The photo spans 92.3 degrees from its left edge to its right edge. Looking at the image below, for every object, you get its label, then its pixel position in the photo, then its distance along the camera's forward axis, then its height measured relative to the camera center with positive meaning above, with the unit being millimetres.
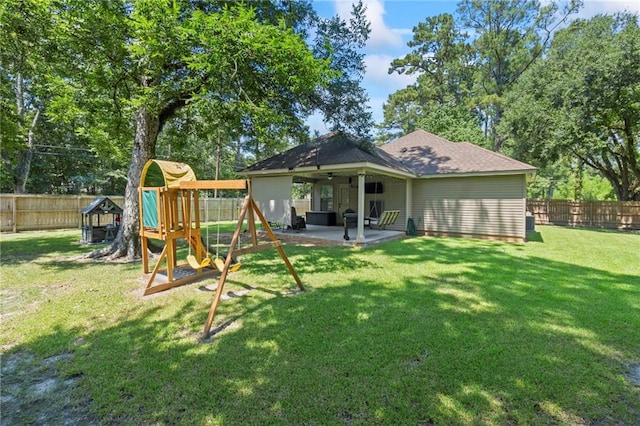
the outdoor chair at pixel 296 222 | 11708 -586
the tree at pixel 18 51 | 5410 +3283
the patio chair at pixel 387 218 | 10906 -416
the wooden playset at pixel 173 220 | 4457 -204
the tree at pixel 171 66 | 5203 +2781
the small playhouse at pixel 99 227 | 9547 -584
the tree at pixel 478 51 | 23984 +12685
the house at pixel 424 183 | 10141 +896
